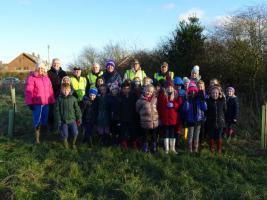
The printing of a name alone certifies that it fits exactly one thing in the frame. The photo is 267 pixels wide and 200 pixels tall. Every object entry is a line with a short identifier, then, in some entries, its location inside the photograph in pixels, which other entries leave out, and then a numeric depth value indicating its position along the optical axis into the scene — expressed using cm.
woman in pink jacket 580
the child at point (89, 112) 576
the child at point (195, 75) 603
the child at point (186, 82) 574
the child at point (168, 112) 530
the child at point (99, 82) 580
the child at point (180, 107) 540
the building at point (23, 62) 6090
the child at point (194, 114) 533
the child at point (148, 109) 526
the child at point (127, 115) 546
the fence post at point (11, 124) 654
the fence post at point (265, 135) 557
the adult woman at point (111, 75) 591
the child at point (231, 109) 564
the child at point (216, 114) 533
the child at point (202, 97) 538
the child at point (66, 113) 554
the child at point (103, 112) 566
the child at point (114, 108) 556
